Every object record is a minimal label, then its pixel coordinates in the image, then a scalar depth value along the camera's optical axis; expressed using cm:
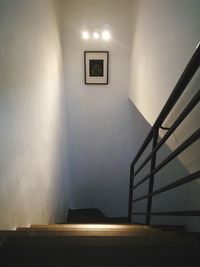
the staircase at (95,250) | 89
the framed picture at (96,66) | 333
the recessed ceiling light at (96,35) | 322
